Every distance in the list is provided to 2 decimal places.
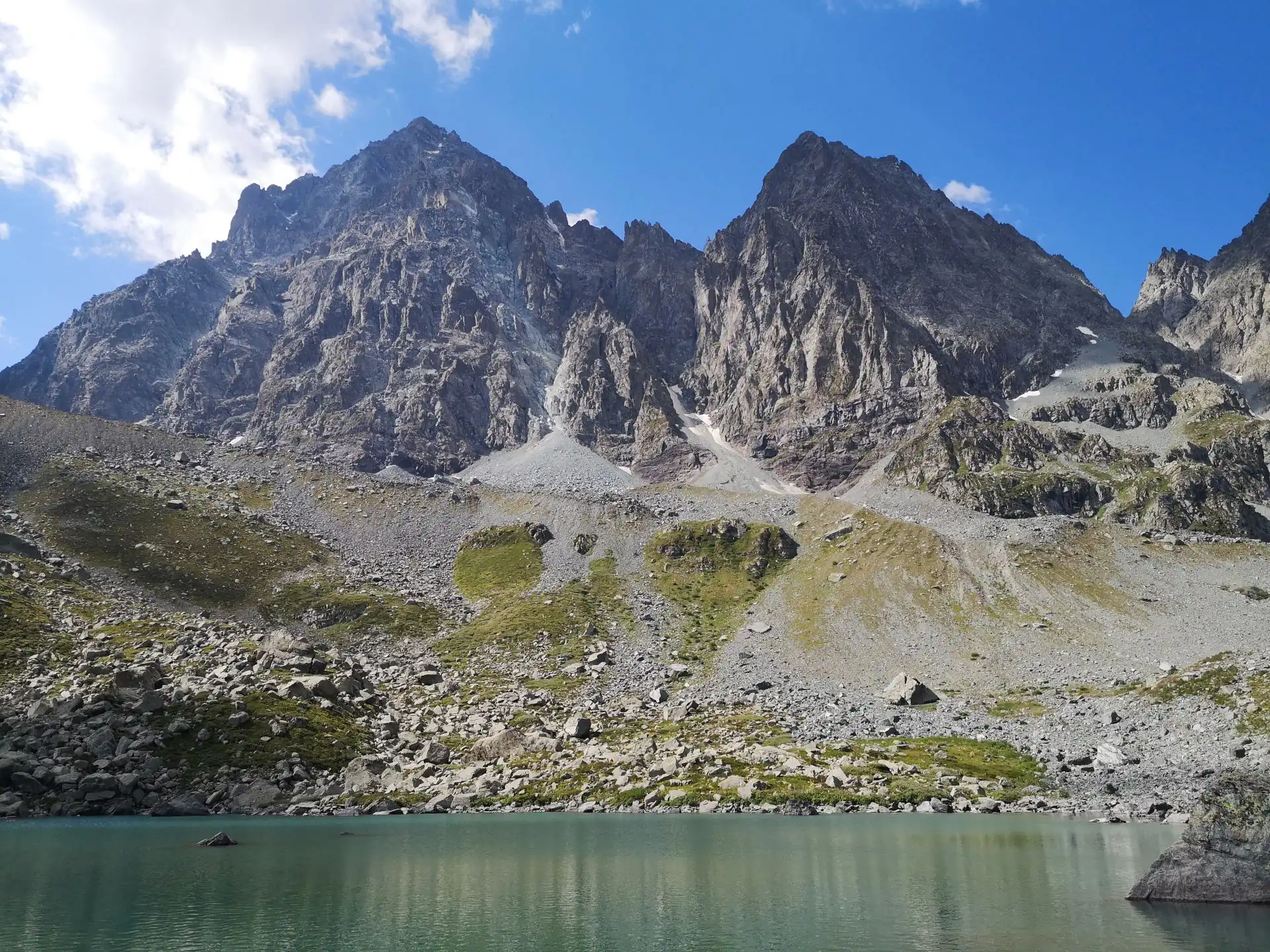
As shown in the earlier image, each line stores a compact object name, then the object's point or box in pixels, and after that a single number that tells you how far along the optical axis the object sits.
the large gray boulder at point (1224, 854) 34.91
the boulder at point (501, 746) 91.25
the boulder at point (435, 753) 89.00
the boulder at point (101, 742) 74.94
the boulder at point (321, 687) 94.06
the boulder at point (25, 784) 68.62
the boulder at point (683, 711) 107.81
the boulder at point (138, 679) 81.75
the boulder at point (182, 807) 71.50
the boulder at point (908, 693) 115.31
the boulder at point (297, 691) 91.50
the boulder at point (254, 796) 75.12
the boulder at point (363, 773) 81.12
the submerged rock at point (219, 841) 54.34
